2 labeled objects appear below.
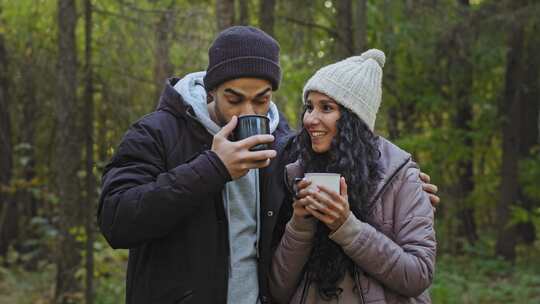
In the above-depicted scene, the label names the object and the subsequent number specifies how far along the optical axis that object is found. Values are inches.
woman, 97.0
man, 90.3
